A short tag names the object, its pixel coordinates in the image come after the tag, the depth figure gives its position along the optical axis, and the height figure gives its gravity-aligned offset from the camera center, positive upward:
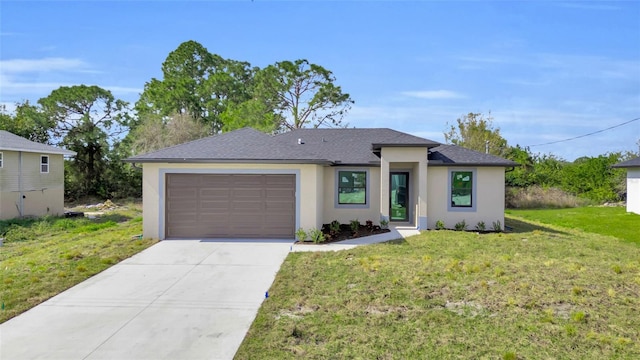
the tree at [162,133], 28.61 +3.49
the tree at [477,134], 30.62 +3.93
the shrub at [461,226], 14.09 -1.78
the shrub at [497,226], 14.01 -1.76
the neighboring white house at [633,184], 20.84 -0.15
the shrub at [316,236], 11.45 -1.81
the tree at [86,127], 29.31 +4.08
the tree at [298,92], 33.06 +7.87
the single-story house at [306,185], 11.71 -0.23
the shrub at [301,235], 11.52 -1.79
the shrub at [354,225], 13.27 -1.70
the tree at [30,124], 28.42 +4.02
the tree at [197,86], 34.19 +8.89
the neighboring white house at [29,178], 18.70 -0.14
